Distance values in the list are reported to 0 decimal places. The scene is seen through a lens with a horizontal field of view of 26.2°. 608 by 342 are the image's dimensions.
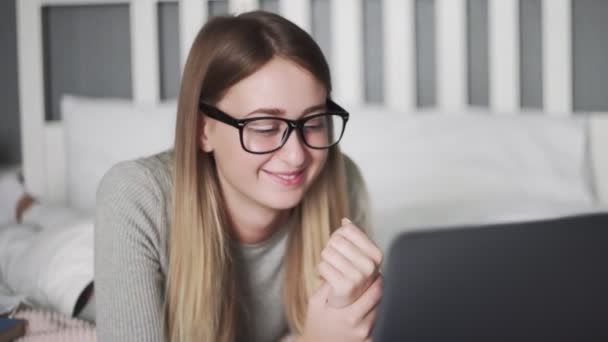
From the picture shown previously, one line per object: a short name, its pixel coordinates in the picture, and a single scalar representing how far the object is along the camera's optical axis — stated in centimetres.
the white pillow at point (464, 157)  249
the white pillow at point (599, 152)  267
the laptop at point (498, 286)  57
